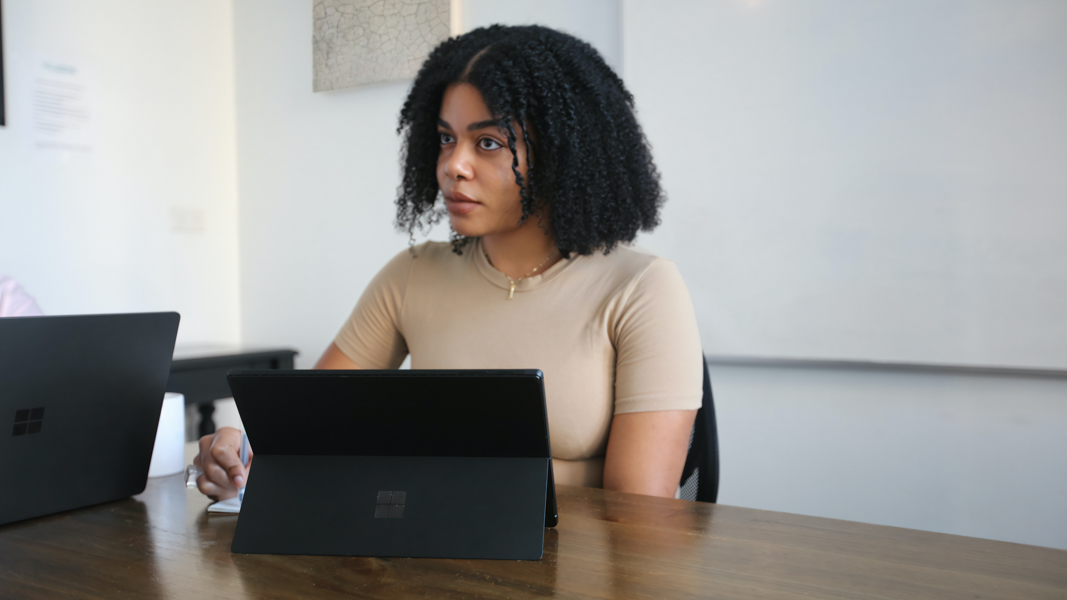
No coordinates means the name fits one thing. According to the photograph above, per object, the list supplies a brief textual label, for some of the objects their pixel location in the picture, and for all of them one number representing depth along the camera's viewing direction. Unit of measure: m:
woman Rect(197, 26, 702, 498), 1.11
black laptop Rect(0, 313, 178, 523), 0.74
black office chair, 1.17
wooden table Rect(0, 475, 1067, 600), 0.58
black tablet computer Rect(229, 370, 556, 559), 0.65
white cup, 0.97
